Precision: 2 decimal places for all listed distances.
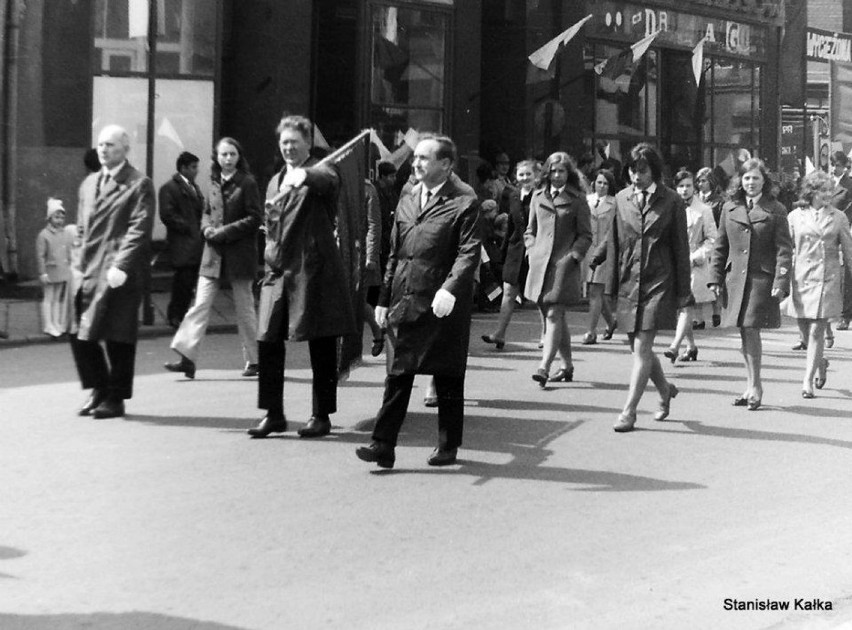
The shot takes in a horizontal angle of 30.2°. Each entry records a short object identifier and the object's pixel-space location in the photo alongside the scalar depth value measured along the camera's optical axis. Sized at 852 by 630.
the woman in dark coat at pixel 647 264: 9.71
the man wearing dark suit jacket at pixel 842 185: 18.34
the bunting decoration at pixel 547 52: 23.11
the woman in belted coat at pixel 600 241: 15.32
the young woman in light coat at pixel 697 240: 14.17
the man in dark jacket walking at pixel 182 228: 15.38
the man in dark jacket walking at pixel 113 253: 9.55
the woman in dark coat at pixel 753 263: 10.86
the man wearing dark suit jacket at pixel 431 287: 8.09
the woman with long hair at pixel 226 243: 11.48
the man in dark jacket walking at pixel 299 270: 8.82
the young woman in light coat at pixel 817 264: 11.66
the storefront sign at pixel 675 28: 26.58
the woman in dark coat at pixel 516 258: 14.09
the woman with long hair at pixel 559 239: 12.06
